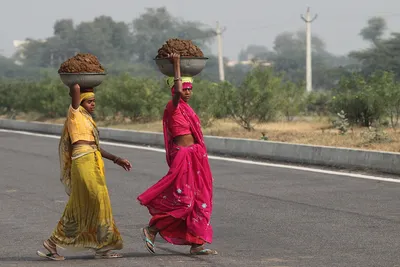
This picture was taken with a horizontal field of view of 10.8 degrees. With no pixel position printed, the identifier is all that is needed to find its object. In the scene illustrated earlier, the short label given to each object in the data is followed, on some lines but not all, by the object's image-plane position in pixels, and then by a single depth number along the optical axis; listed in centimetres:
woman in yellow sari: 1709
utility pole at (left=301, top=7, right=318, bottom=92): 11506
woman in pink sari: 1756
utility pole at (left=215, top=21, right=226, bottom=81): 13860
